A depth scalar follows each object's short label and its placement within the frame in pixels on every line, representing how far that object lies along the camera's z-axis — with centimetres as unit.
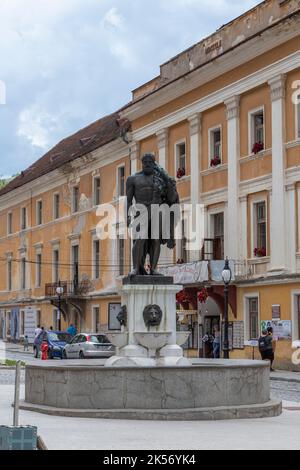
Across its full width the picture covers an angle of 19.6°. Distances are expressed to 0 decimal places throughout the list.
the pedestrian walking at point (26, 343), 4839
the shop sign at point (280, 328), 2964
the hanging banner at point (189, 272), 3303
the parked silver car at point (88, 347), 3275
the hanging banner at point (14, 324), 5744
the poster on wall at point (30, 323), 5168
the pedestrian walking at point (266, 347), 2761
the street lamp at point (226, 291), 2795
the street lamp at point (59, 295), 4600
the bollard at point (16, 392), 867
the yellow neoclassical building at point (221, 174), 3031
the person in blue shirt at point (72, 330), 4368
